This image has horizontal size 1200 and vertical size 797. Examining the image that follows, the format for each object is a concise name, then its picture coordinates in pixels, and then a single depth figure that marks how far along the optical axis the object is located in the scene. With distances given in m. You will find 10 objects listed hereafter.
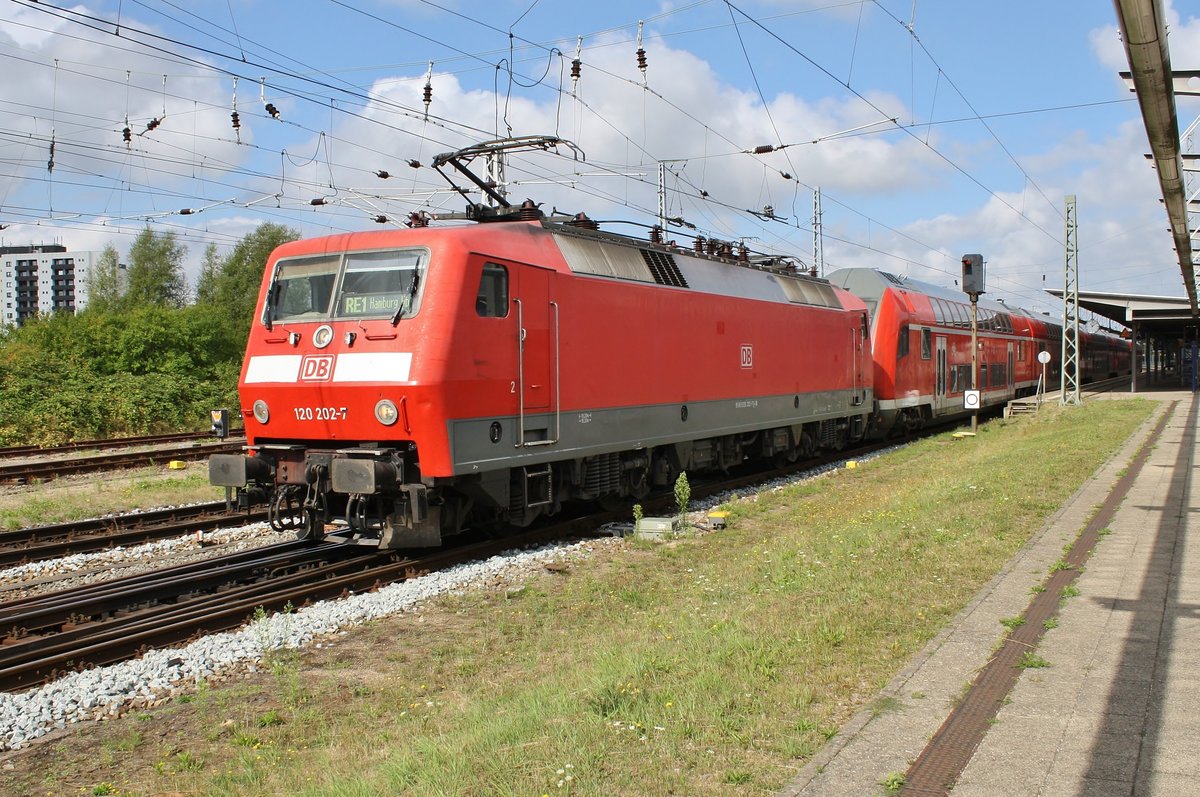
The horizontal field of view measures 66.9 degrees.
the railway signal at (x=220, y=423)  11.72
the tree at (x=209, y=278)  70.12
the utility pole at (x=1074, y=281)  31.58
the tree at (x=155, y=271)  66.31
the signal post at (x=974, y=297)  23.30
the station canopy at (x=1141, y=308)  36.56
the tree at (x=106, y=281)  64.75
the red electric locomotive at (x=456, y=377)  9.25
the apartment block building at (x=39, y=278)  136.12
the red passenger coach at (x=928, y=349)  22.83
